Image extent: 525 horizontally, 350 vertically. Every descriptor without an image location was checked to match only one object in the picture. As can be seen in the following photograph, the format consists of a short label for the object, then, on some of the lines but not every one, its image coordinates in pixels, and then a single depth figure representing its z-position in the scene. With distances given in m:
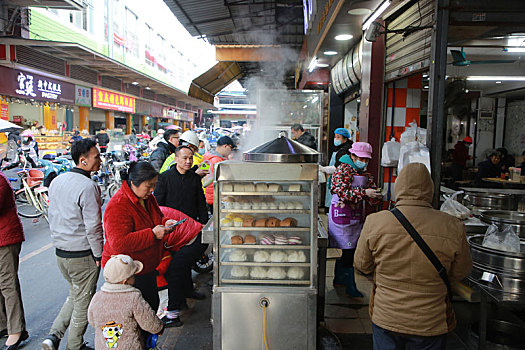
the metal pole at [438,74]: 3.27
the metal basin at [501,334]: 3.12
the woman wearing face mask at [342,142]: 6.02
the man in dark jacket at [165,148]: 6.54
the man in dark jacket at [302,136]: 7.45
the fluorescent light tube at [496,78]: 8.32
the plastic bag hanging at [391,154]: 4.52
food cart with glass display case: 2.88
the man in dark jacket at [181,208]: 3.92
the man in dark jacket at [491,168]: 9.36
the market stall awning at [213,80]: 14.05
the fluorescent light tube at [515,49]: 6.40
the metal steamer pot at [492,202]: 4.18
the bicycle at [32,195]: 8.06
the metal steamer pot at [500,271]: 2.50
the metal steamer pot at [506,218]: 3.17
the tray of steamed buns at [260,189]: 2.97
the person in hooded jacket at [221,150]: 5.93
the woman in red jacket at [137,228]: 2.89
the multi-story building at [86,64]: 10.83
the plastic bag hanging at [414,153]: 3.46
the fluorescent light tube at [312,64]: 8.06
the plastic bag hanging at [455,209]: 3.33
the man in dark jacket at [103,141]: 14.30
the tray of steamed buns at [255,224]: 2.97
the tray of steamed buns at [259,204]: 2.96
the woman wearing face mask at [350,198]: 3.85
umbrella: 4.45
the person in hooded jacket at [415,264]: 2.11
